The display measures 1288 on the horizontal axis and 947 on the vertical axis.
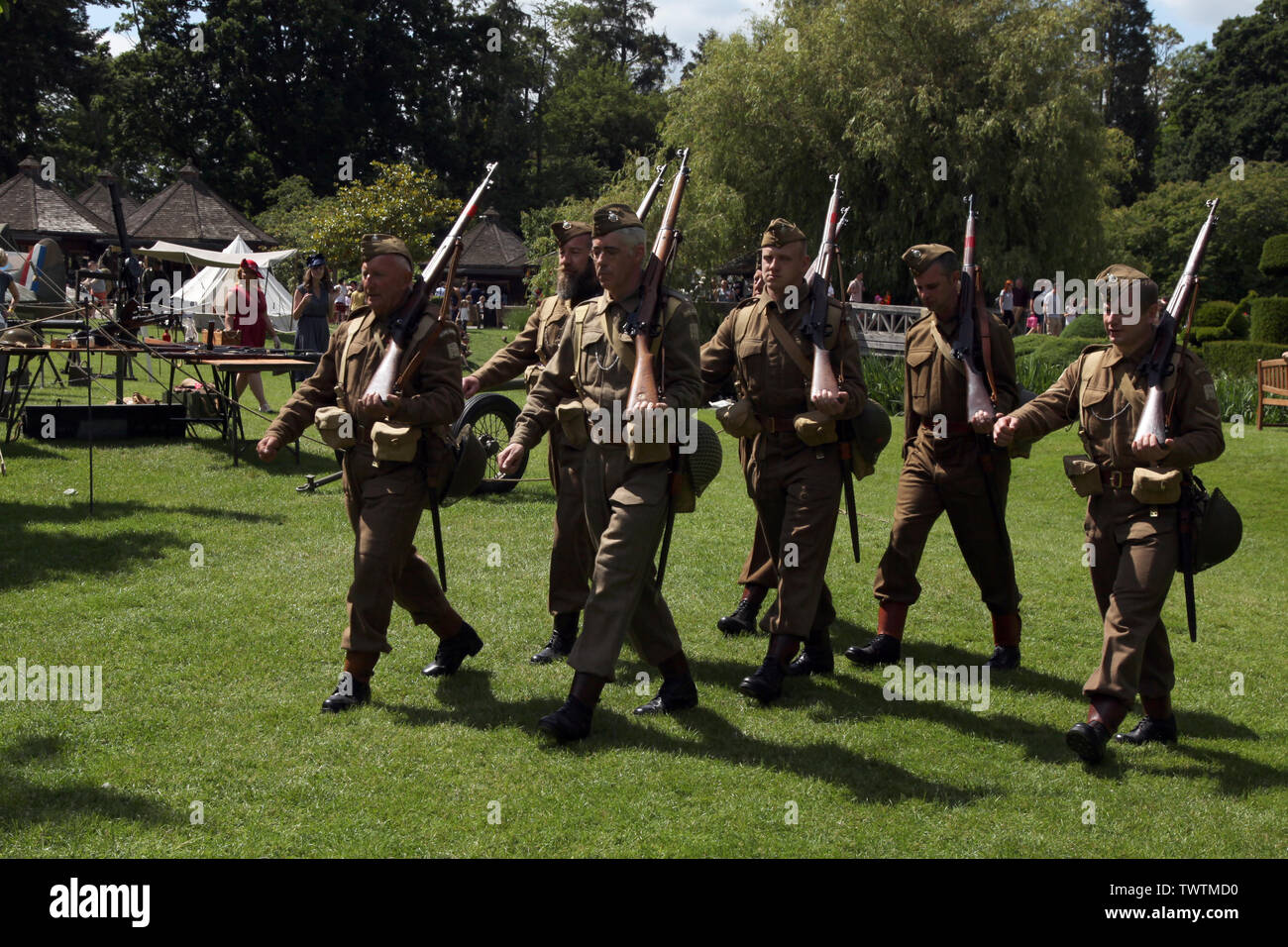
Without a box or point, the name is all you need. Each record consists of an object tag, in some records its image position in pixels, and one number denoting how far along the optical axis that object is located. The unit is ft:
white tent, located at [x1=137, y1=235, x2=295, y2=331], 106.93
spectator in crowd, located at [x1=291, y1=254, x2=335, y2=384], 64.44
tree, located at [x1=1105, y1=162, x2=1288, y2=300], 150.20
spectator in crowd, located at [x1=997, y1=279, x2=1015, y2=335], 86.12
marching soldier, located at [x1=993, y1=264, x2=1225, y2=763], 18.39
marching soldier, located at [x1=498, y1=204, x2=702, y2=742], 18.98
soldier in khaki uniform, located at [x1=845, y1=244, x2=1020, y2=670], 23.07
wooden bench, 59.35
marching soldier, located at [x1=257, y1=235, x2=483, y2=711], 20.11
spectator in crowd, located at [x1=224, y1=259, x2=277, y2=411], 58.08
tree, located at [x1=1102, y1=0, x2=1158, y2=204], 227.20
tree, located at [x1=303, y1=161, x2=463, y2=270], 122.42
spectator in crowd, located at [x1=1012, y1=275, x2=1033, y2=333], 91.99
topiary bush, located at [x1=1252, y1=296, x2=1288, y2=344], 73.92
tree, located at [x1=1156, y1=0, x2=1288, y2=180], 188.85
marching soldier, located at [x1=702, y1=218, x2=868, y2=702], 21.33
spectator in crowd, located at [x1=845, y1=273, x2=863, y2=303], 91.71
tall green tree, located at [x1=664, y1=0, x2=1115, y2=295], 91.50
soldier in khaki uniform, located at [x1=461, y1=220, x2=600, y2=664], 23.54
